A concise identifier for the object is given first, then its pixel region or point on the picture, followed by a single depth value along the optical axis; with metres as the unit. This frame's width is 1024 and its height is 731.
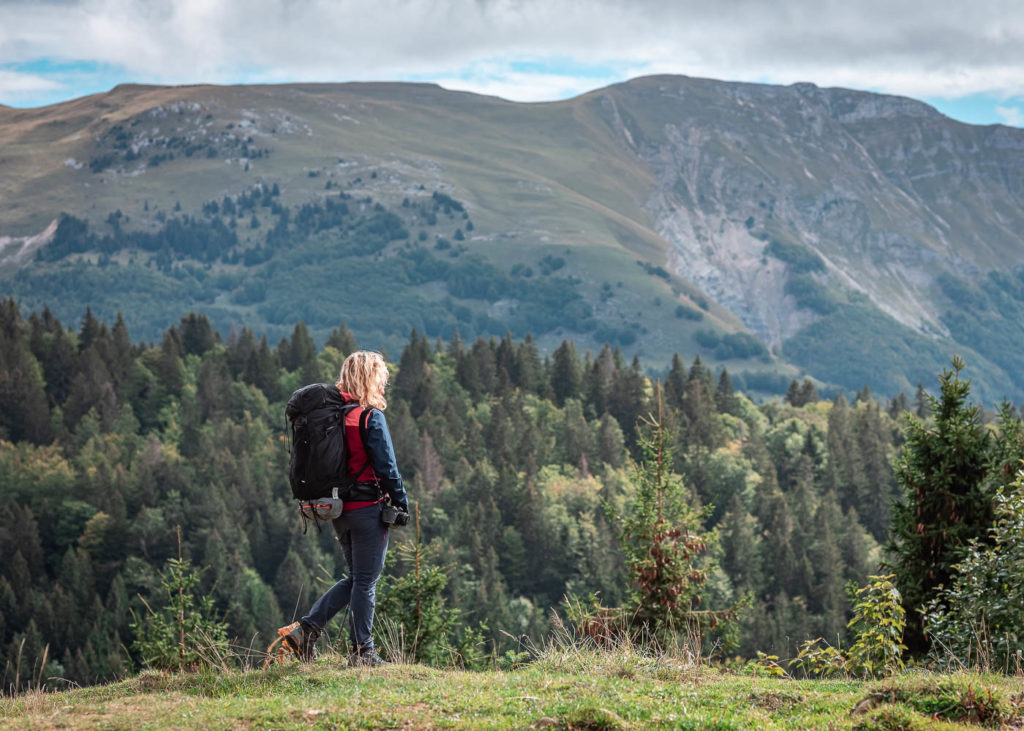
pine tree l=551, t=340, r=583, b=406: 178.38
